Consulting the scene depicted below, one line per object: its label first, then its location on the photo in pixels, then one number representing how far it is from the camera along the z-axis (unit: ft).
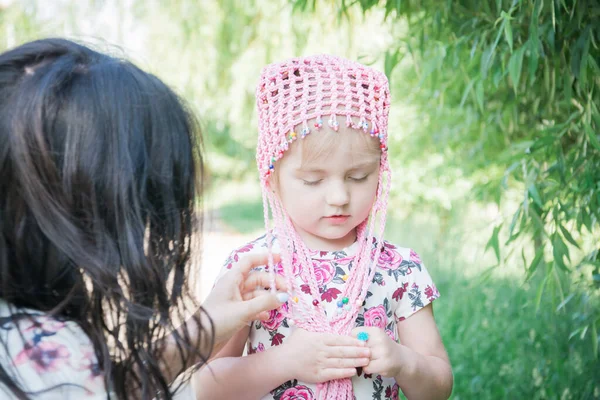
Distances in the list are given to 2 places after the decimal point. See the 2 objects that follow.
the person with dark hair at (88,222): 4.53
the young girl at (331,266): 6.14
